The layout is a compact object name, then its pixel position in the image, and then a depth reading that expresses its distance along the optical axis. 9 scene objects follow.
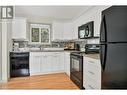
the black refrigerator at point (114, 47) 1.04
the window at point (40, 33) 3.80
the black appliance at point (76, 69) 2.24
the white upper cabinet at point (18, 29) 3.26
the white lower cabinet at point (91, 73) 1.63
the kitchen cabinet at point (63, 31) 3.68
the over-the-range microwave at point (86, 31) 2.43
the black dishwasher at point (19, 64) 3.04
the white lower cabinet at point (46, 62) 3.22
